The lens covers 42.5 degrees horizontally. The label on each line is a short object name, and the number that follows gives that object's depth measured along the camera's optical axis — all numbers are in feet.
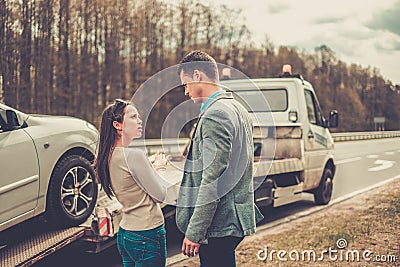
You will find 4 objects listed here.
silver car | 14.78
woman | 9.89
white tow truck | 26.50
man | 9.10
